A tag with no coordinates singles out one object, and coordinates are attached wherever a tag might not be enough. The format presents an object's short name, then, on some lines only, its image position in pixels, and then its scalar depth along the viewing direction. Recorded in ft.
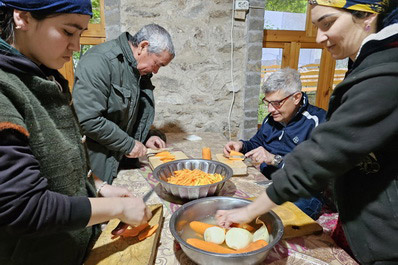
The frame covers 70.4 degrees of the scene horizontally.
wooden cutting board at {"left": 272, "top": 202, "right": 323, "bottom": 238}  3.74
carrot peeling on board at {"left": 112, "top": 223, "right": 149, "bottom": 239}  3.40
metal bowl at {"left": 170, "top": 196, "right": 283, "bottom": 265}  2.78
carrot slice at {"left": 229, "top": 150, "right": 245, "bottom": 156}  6.56
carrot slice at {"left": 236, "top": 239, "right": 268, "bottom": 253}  3.01
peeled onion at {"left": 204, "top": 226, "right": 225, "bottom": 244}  3.26
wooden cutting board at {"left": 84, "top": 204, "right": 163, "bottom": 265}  3.03
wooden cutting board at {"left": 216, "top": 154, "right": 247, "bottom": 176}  5.79
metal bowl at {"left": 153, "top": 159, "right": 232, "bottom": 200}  4.34
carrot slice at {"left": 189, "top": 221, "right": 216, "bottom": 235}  3.51
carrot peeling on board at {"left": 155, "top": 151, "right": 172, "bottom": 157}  6.48
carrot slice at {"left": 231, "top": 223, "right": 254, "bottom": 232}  3.57
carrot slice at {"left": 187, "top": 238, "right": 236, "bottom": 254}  3.05
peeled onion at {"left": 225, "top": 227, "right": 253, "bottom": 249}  3.15
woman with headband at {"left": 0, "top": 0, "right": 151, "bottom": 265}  2.30
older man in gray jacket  5.74
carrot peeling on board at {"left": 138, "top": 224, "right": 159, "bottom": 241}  3.42
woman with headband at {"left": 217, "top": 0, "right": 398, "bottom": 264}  2.51
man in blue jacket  7.13
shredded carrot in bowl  4.59
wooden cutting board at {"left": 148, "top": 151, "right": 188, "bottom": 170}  6.15
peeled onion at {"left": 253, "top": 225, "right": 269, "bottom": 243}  3.28
